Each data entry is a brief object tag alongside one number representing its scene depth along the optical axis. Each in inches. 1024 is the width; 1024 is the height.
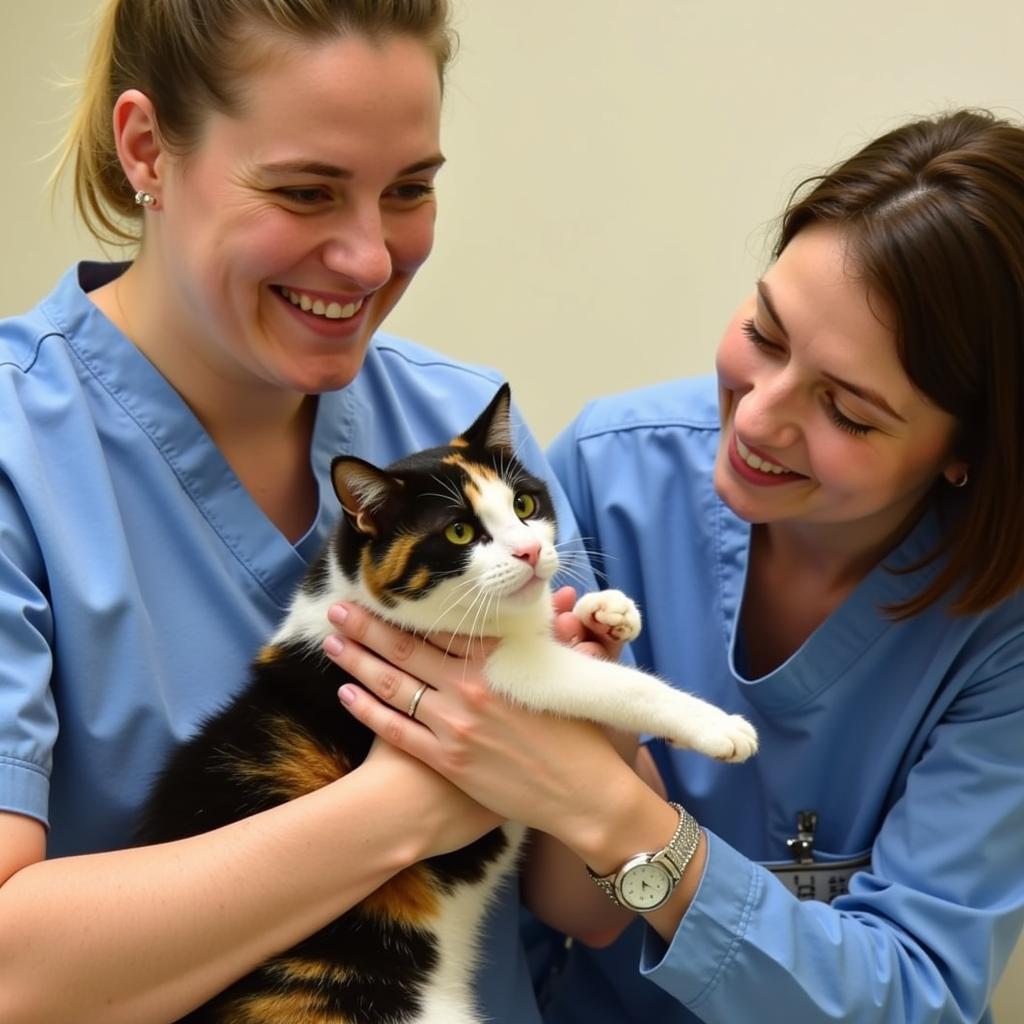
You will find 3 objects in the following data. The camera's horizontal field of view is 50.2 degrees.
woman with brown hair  43.0
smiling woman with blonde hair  36.3
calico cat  41.1
